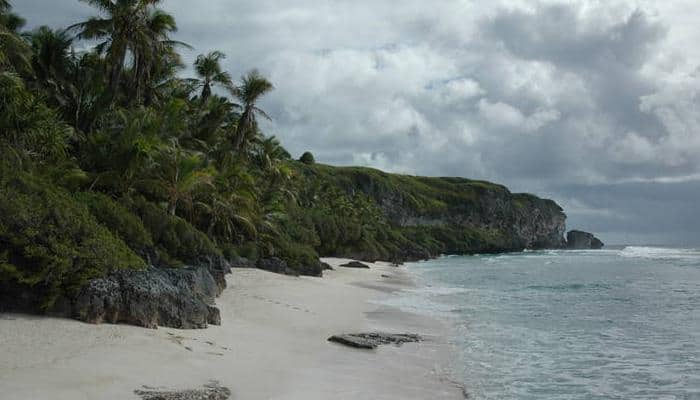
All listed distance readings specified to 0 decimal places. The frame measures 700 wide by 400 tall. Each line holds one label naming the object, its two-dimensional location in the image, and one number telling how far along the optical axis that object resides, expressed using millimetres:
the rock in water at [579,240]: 175250
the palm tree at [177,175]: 23500
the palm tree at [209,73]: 35812
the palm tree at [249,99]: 36719
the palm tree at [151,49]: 26328
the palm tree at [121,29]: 25953
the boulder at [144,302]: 10042
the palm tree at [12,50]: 19703
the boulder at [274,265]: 28125
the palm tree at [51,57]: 27141
